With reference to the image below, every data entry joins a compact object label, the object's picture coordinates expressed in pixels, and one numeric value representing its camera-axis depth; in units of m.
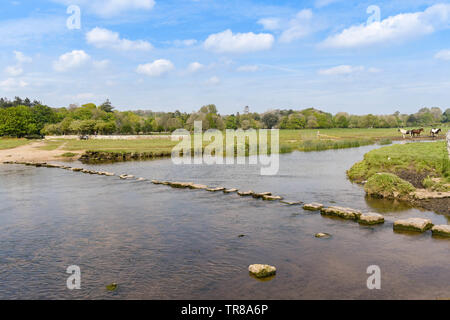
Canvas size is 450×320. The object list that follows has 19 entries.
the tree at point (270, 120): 183.88
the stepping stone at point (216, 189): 28.67
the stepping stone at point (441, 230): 15.62
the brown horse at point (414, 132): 79.76
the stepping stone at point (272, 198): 24.78
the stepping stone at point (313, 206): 21.42
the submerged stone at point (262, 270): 12.26
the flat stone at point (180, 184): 30.77
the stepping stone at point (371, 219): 17.97
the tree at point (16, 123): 98.12
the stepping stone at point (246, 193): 26.56
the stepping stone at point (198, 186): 29.92
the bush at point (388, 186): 23.41
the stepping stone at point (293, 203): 23.14
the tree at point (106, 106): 166.69
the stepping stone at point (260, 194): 25.72
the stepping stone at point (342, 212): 19.09
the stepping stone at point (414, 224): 16.38
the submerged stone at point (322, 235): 16.27
